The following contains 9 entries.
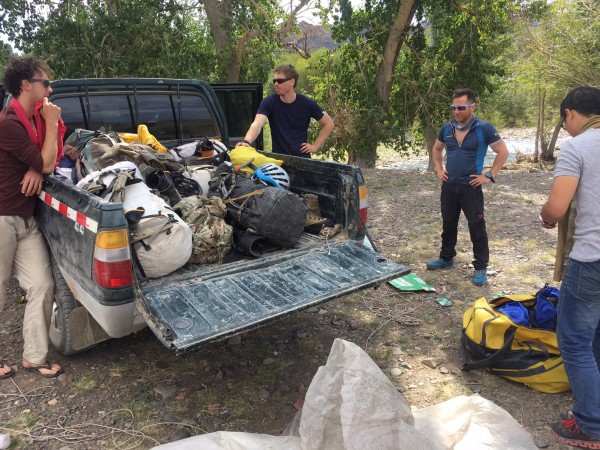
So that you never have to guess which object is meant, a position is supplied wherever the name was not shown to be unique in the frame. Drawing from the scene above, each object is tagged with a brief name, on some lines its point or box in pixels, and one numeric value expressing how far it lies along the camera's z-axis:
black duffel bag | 3.32
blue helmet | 3.88
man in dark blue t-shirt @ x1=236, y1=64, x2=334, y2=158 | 5.00
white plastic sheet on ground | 1.92
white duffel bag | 2.84
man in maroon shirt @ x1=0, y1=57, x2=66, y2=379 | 3.12
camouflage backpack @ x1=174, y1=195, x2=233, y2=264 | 3.20
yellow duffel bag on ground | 3.17
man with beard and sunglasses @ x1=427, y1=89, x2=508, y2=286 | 4.63
